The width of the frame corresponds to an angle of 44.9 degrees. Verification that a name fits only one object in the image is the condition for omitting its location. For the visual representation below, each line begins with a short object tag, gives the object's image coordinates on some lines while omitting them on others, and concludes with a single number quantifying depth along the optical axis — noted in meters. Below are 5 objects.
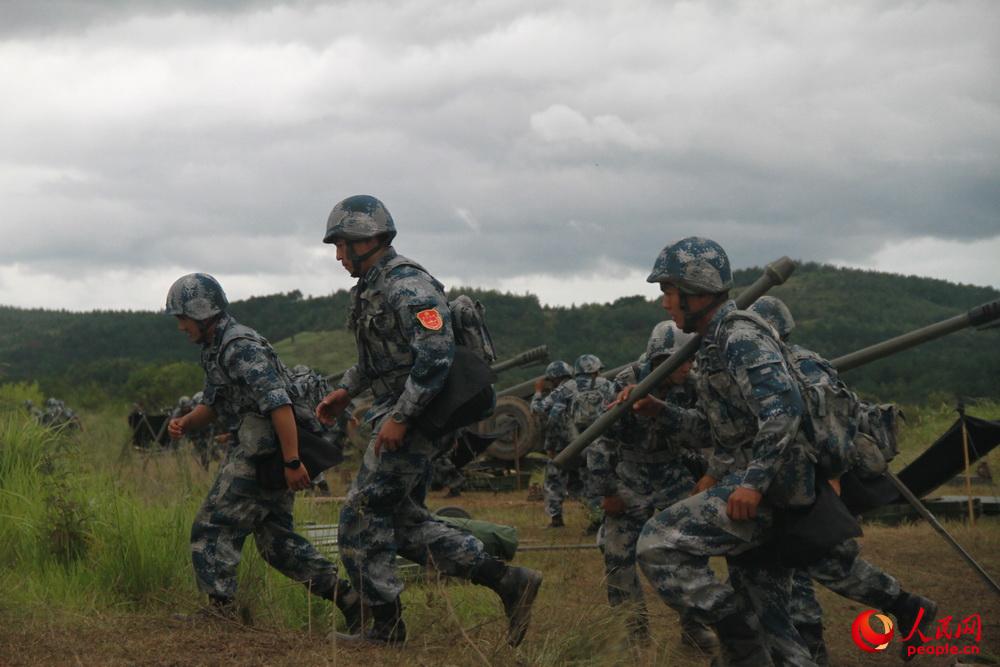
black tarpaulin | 12.20
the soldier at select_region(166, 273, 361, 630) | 6.21
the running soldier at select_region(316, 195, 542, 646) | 5.69
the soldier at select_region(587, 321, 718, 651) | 7.50
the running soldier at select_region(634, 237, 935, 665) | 4.91
